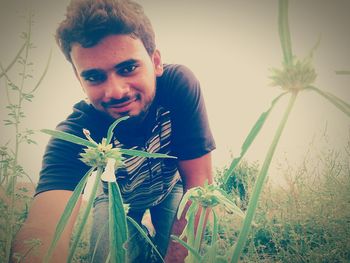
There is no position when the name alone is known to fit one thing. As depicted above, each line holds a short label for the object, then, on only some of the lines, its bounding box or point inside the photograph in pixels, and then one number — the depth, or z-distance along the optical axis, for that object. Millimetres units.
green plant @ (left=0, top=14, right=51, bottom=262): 579
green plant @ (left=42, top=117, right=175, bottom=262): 293
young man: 982
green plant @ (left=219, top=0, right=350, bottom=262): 228
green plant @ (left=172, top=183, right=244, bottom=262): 374
